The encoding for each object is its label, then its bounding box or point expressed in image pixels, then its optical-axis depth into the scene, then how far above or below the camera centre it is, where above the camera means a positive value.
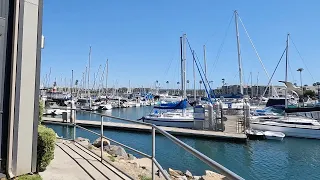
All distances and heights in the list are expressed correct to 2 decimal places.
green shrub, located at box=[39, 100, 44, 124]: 5.72 -0.41
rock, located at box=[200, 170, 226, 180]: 8.39 -3.18
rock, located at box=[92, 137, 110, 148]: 9.22 -2.09
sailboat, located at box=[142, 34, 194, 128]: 21.97 -2.19
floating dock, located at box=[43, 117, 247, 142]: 17.16 -3.07
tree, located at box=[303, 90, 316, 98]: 78.47 +0.87
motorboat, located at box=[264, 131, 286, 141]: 18.42 -3.33
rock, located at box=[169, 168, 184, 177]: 8.69 -3.11
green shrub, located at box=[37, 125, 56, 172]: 4.24 -1.03
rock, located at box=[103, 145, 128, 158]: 8.57 -2.20
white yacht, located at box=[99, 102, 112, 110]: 47.71 -2.71
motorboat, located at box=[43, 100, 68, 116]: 33.05 -2.65
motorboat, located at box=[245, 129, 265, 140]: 18.22 -3.22
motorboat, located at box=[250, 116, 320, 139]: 19.47 -2.75
